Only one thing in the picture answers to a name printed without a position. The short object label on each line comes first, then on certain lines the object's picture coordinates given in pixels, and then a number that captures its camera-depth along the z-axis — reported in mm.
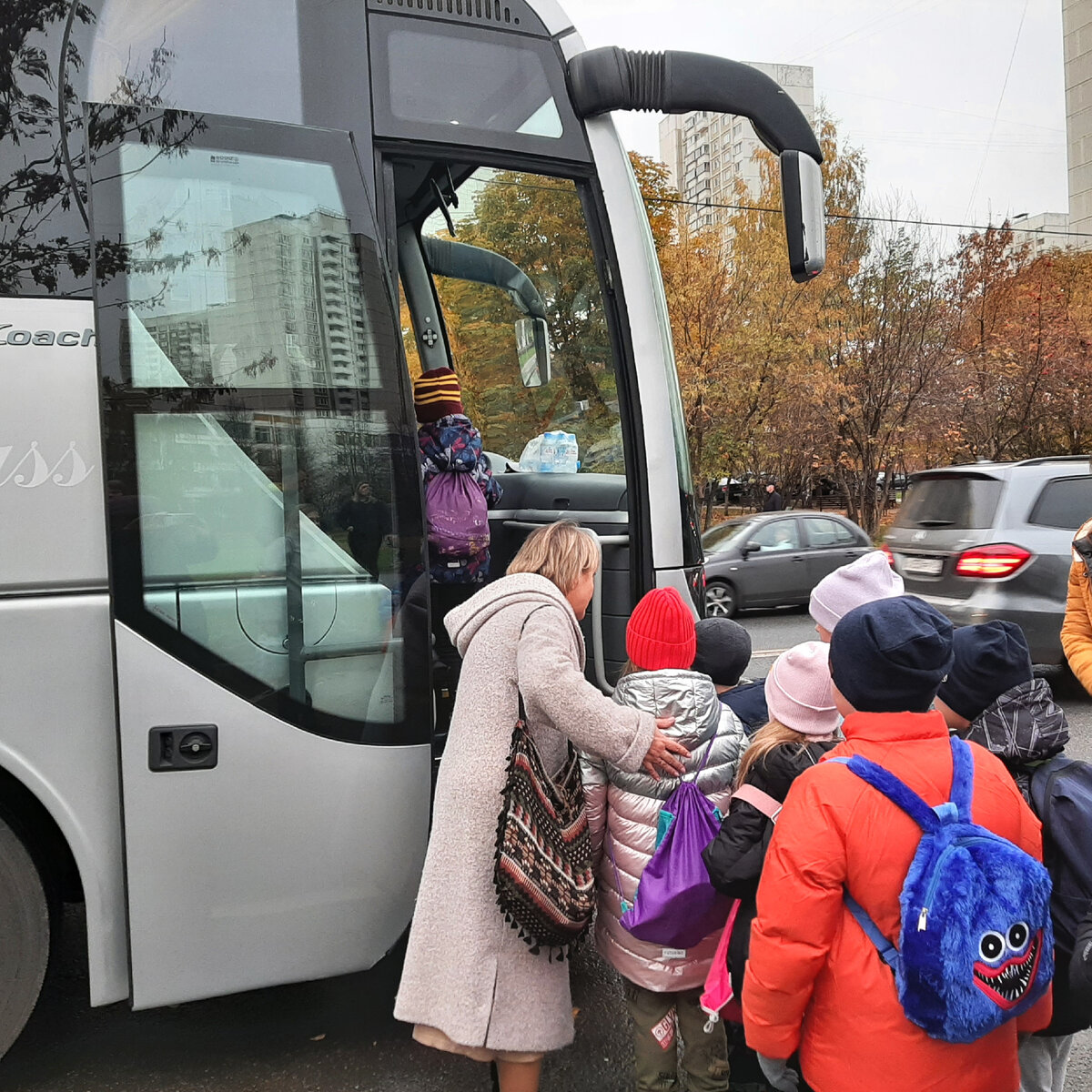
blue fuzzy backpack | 1811
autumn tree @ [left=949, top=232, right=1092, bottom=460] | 23234
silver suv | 7652
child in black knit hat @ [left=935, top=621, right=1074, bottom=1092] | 2266
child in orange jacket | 1900
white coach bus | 2656
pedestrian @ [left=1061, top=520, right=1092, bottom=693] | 3459
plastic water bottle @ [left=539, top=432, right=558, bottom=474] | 4195
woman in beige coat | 2562
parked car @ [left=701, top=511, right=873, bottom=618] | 13555
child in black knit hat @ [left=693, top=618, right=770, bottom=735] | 2986
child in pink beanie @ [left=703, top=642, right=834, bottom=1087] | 2318
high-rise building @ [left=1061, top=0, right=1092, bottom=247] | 68250
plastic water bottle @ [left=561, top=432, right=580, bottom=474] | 4113
